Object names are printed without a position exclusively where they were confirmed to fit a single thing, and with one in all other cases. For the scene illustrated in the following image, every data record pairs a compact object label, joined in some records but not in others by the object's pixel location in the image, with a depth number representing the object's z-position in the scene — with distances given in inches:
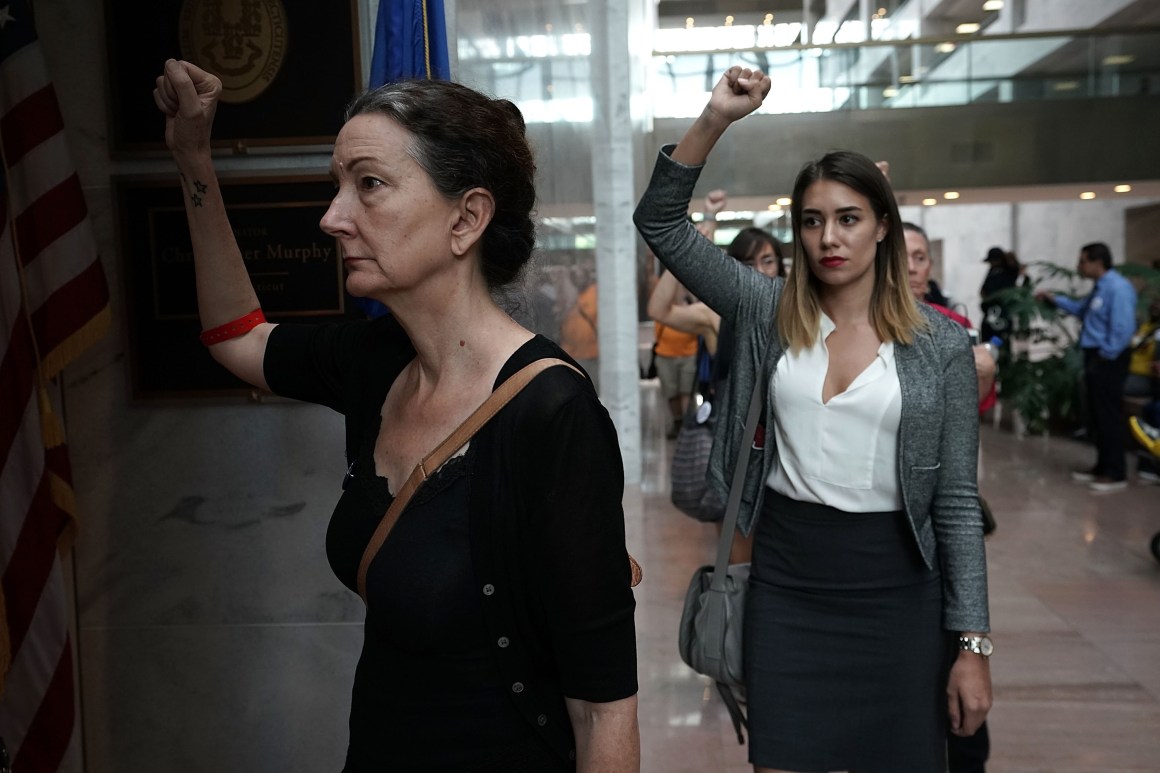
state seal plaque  121.5
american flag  107.7
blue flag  108.8
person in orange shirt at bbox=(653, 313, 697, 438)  495.2
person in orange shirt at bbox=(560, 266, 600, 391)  272.6
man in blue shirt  410.3
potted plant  520.4
